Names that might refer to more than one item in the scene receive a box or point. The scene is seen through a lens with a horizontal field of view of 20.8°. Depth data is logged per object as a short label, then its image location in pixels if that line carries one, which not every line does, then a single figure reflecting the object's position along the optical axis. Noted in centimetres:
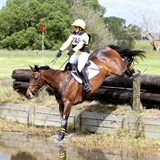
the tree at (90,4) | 8025
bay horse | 971
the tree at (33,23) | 6325
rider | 982
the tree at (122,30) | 7875
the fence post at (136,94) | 1004
